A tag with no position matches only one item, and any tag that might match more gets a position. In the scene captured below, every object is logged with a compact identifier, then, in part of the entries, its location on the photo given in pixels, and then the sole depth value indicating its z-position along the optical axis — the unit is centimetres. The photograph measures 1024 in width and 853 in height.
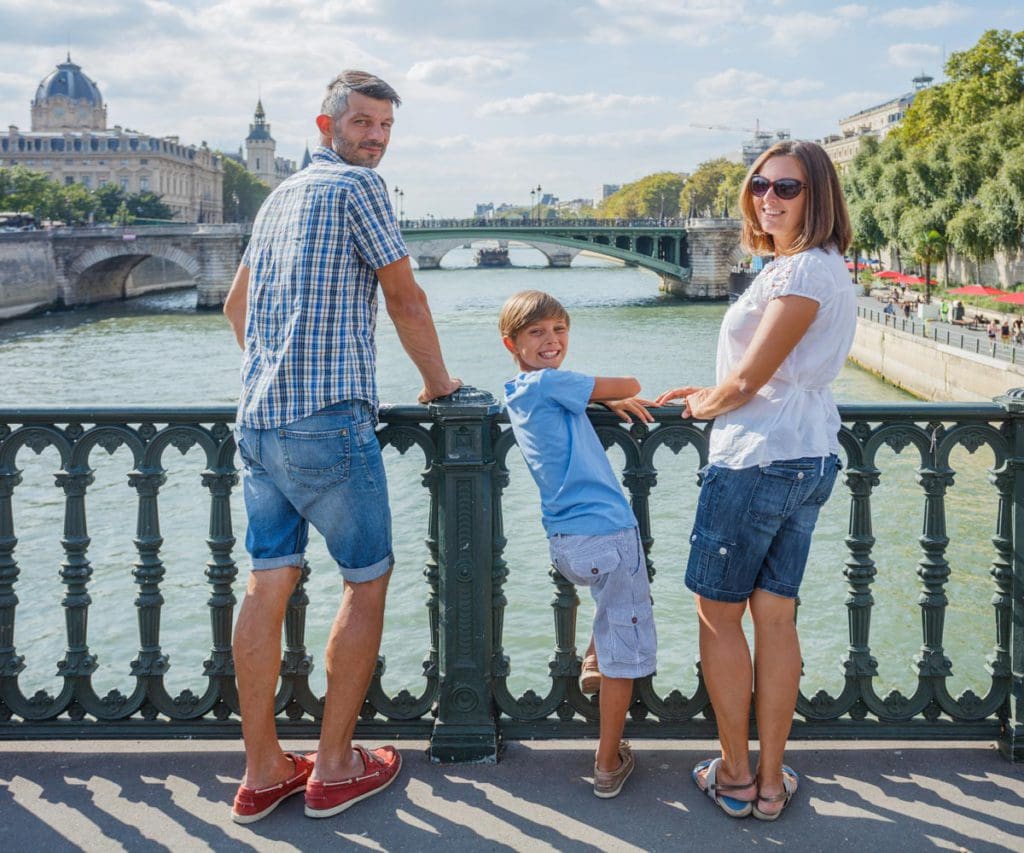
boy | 265
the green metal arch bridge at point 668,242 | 5525
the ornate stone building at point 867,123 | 9969
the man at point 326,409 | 253
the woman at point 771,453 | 248
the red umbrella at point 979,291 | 2952
